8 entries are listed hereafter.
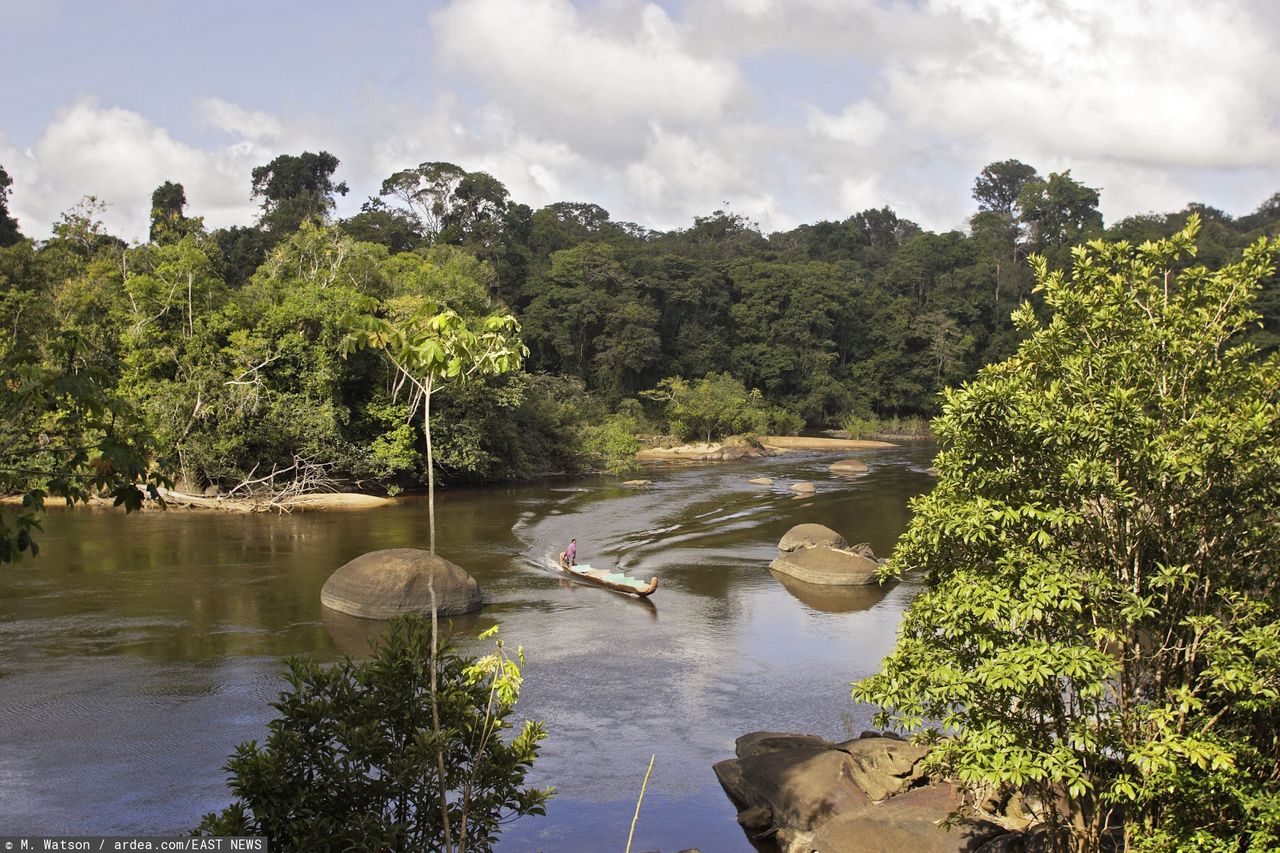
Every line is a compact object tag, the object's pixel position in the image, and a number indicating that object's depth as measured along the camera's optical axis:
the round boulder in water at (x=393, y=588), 20.23
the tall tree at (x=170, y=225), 38.38
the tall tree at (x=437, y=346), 7.17
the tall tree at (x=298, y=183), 64.50
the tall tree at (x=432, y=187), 69.00
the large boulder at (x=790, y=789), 11.73
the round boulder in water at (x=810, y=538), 27.94
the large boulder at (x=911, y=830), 10.29
